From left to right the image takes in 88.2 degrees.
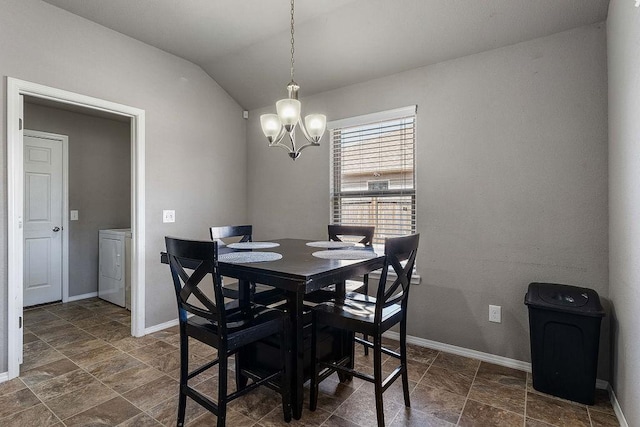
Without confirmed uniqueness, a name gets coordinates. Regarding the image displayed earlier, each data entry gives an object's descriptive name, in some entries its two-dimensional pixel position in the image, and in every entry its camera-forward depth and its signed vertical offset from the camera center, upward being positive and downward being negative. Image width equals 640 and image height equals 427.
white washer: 3.83 -0.66
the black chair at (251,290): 2.37 -0.58
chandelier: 2.04 +0.59
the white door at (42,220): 3.88 -0.09
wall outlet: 2.48 -0.76
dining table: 1.57 -0.32
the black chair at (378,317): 1.69 -0.58
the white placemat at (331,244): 2.56 -0.26
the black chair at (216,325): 1.56 -0.59
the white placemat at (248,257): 1.87 -0.27
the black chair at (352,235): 2.44 -0.25
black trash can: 1.95 -0.78
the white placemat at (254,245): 2.46 -0.25
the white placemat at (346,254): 2.04 -0.27
